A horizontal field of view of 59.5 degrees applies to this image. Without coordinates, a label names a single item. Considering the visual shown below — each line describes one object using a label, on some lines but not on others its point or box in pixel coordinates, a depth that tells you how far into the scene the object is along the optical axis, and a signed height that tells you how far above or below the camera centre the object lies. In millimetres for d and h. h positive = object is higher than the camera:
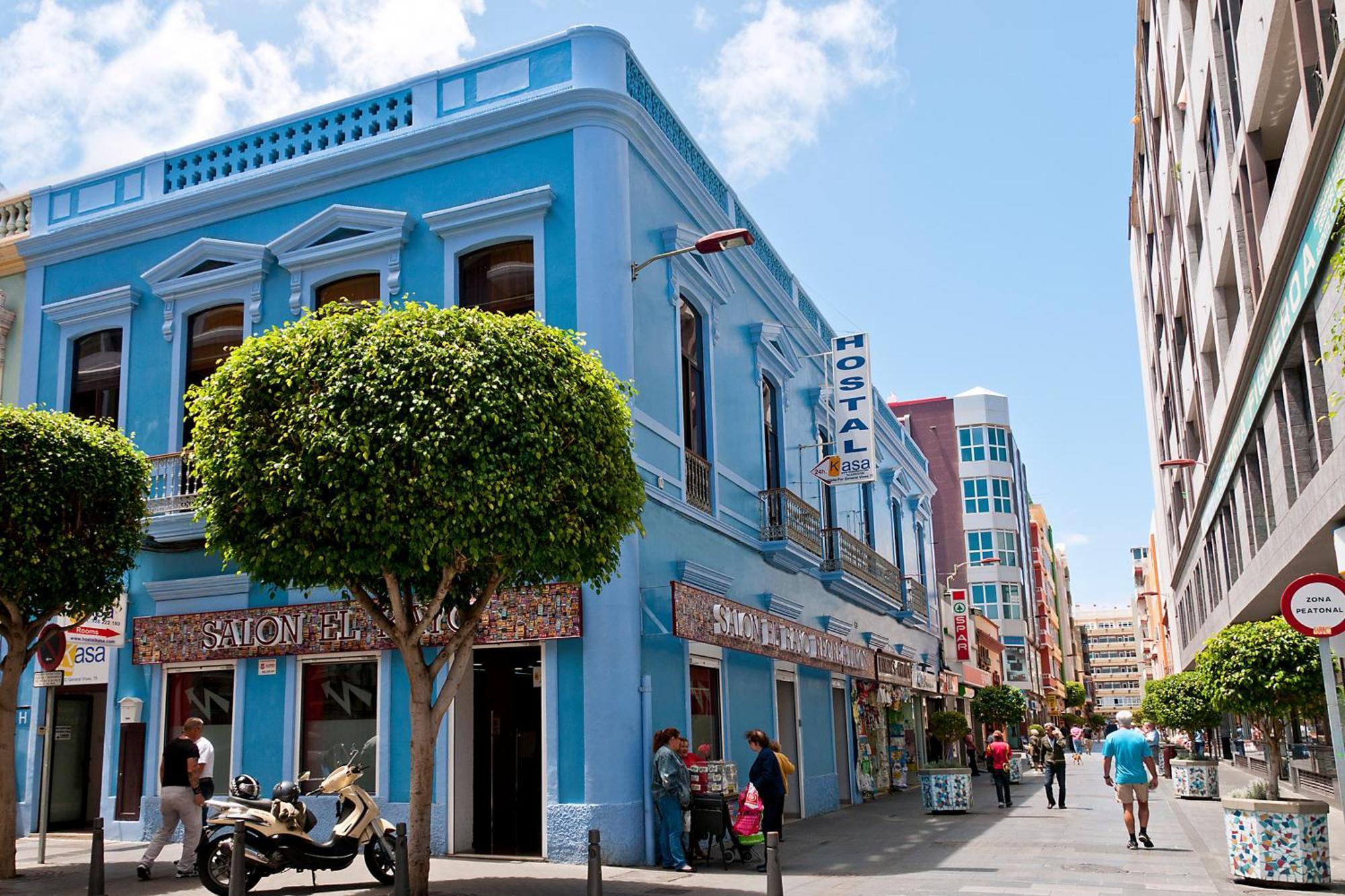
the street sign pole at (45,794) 12562 -711
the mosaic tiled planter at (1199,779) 25031 -1836
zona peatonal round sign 8953 +610
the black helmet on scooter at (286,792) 11141 -673
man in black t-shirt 12115 -723
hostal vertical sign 20844 +5164
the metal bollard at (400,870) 9281 -1191
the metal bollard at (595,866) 8805 -1156
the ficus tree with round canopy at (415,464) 10016 +2141
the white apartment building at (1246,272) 13805 +6588
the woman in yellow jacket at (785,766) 15273 -783
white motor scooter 10695 -1070
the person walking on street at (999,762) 22062 -1188
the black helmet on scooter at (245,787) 11297 -624
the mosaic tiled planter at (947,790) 20234 -1528
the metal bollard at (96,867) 10289 -1207
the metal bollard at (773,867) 8383 -1142
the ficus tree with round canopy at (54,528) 11984 +2052
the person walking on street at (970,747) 32781 -1335
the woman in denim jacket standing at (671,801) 12977 -1006
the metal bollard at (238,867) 8852 -1084
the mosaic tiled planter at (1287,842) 10922 -1404
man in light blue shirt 14188 -892
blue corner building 13961 +4539
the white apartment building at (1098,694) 184000 +227
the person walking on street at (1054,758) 21844 -1153
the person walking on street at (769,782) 13891 -902
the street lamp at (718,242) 14742 +5756
